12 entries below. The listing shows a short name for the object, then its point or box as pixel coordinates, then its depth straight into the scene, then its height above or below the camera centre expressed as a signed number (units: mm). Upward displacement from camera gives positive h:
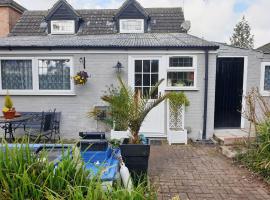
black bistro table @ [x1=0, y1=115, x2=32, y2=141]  6516 -1061
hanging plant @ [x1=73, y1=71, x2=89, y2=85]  7766 +154
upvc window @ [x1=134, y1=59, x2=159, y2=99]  8062 +314
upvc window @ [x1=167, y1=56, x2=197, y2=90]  7988 +391
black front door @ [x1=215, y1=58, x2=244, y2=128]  8531 -291
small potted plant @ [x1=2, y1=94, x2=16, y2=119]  6617 -798
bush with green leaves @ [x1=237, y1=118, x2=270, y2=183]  4985 -1599
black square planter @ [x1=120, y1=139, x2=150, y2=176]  4484 -1375
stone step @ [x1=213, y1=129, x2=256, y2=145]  6790 -1631
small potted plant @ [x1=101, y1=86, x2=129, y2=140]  4668 -419
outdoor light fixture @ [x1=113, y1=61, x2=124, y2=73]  7973 +542
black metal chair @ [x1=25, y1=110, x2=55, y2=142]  7117 -1381
